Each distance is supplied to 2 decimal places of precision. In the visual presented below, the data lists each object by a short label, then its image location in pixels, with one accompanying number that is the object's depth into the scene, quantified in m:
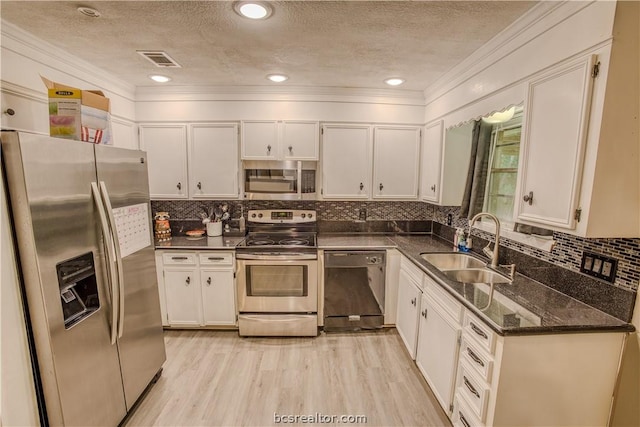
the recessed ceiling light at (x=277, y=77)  2.55
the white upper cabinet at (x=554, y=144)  1.26
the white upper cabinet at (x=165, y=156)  2.93
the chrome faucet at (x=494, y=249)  1.97
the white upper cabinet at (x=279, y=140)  2.90
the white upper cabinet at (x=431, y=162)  2.70
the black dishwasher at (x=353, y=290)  2.75
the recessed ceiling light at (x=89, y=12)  1.52
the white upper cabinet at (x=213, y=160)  2.92
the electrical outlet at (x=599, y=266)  1.39
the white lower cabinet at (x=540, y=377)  1.30
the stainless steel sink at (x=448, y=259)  2.45
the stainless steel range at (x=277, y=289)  2.71
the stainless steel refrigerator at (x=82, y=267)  1.19
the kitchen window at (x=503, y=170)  2.16
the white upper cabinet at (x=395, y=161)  3.00
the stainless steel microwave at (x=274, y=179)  2.93
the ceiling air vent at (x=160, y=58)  2.07
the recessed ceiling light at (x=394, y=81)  2.60
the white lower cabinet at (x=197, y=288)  2.73
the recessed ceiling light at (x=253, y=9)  1.47
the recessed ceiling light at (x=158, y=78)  2.57
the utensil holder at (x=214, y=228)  3.06
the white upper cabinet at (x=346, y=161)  2.96
